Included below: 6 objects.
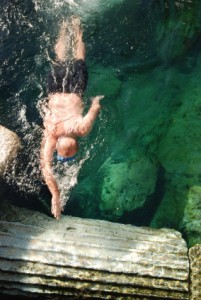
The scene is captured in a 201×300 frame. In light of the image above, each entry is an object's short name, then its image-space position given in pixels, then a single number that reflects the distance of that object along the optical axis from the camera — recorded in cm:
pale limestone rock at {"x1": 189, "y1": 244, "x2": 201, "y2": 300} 399
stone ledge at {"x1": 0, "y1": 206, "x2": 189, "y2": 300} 394
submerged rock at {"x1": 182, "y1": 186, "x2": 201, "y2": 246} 554
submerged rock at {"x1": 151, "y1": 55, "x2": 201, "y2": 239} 614
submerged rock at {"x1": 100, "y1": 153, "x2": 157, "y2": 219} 637
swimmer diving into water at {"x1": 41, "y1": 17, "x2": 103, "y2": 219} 502
